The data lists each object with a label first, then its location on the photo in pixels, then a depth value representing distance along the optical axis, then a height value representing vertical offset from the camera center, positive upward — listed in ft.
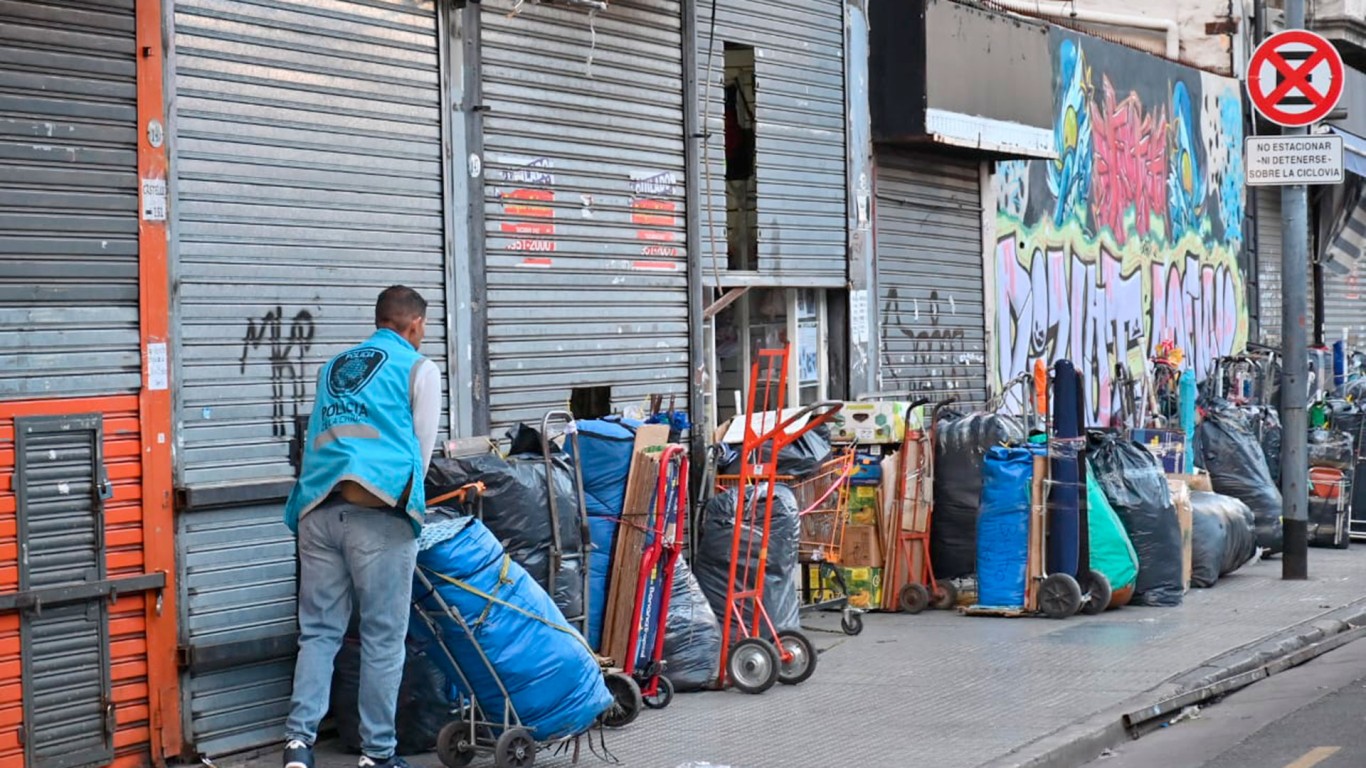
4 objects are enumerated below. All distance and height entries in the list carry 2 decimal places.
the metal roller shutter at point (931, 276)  47.83 +1.84
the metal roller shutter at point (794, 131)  40.47 +5.20
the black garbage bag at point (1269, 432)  53.57 -2.99
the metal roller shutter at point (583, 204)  32.89 +2.84
